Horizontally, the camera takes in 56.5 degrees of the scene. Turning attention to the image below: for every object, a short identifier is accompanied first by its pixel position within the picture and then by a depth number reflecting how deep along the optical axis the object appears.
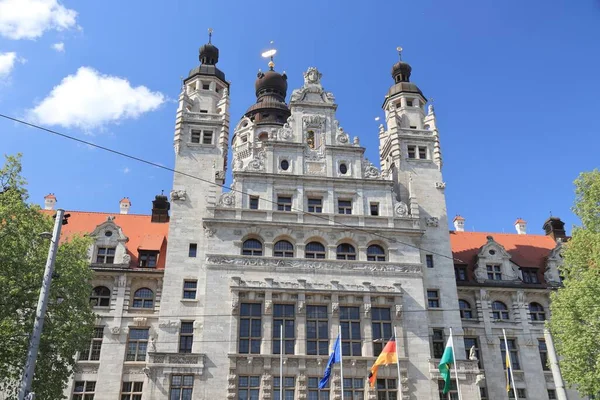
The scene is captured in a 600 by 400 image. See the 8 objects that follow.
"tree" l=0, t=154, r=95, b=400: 26.06
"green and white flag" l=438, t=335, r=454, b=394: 32.72
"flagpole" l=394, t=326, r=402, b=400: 33.96
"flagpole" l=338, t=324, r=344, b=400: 31.62
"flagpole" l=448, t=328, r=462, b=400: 32.76
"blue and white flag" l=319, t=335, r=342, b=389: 31.36
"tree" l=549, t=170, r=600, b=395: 29.19
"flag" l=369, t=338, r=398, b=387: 32.25
